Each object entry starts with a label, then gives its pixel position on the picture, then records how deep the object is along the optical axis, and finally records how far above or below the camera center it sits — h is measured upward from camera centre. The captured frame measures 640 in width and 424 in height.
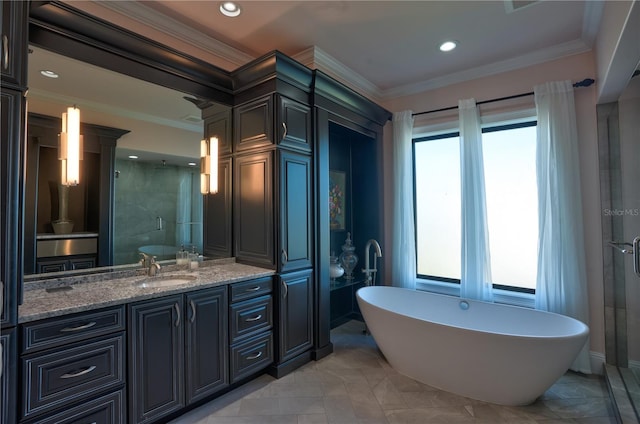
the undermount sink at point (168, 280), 2.21 -0.43
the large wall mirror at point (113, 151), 1.87 +0.54
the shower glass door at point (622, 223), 2.35 -0.05
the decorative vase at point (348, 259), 3.72 -0.47
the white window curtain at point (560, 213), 2.60 +0.04
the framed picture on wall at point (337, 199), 3.76 +0.25
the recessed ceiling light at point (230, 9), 2.21 +1.55
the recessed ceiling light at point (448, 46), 2.76 +1.57
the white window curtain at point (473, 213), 3.03 +0.05
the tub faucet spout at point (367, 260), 3.41 -0.47
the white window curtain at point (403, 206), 3.49 +0.15
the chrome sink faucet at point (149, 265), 2.28 -0.32
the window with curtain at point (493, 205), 3.09 +0.15
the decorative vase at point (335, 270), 3.38 -0.56
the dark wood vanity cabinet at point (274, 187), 2.53 +0.29
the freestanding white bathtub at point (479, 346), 1.97 -0.92
